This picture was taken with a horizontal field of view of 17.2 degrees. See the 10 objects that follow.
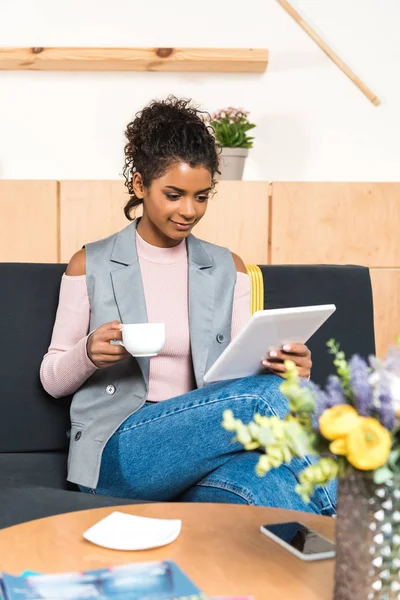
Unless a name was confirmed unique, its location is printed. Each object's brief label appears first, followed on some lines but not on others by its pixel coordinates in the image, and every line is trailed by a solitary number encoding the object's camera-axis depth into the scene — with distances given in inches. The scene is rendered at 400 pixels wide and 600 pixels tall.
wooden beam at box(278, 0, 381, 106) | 161.7
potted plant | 149.9
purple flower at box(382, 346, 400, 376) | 70.8
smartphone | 80.6
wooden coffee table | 77.3
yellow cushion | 121.7
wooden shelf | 159.0
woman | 102.1
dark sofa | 115.1
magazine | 74.8
